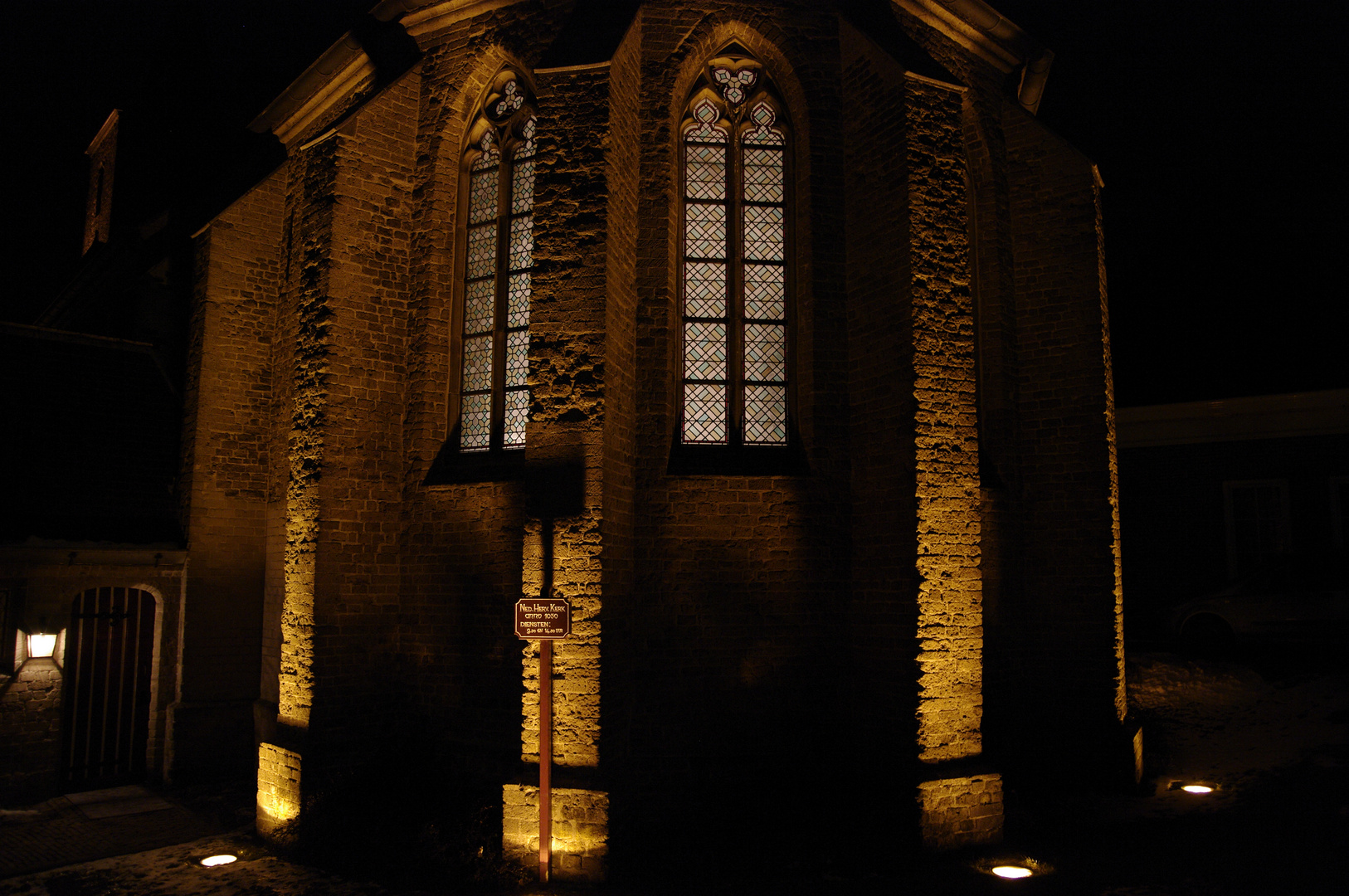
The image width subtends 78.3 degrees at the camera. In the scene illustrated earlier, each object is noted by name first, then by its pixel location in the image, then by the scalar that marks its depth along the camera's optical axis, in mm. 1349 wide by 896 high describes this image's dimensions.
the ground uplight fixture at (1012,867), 6738
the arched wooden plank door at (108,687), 10188
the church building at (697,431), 7418
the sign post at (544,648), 6586
